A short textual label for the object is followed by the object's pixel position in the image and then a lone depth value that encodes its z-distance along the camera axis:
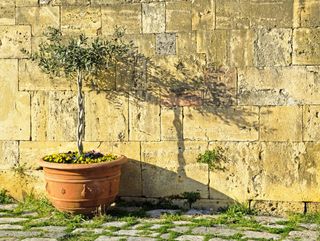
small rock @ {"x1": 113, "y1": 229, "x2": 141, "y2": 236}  5.71
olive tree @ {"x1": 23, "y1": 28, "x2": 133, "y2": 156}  6.32
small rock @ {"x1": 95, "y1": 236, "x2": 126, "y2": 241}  5.54
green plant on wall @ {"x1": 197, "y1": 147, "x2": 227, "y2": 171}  6.70
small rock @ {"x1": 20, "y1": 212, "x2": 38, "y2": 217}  6.59
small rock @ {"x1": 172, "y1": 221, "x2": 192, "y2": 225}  6.14
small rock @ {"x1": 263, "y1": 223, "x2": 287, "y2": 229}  6.00
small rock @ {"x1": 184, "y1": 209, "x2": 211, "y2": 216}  6.55
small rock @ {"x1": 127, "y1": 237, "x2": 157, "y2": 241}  5.52
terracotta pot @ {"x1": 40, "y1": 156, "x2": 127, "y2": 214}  6.20
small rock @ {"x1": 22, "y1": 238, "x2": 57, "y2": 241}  5.57
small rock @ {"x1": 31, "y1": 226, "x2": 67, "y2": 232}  5.90
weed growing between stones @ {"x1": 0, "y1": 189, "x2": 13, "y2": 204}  7.20
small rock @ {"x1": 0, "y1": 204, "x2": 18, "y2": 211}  6.93
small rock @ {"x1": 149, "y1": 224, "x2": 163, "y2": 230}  5.93
